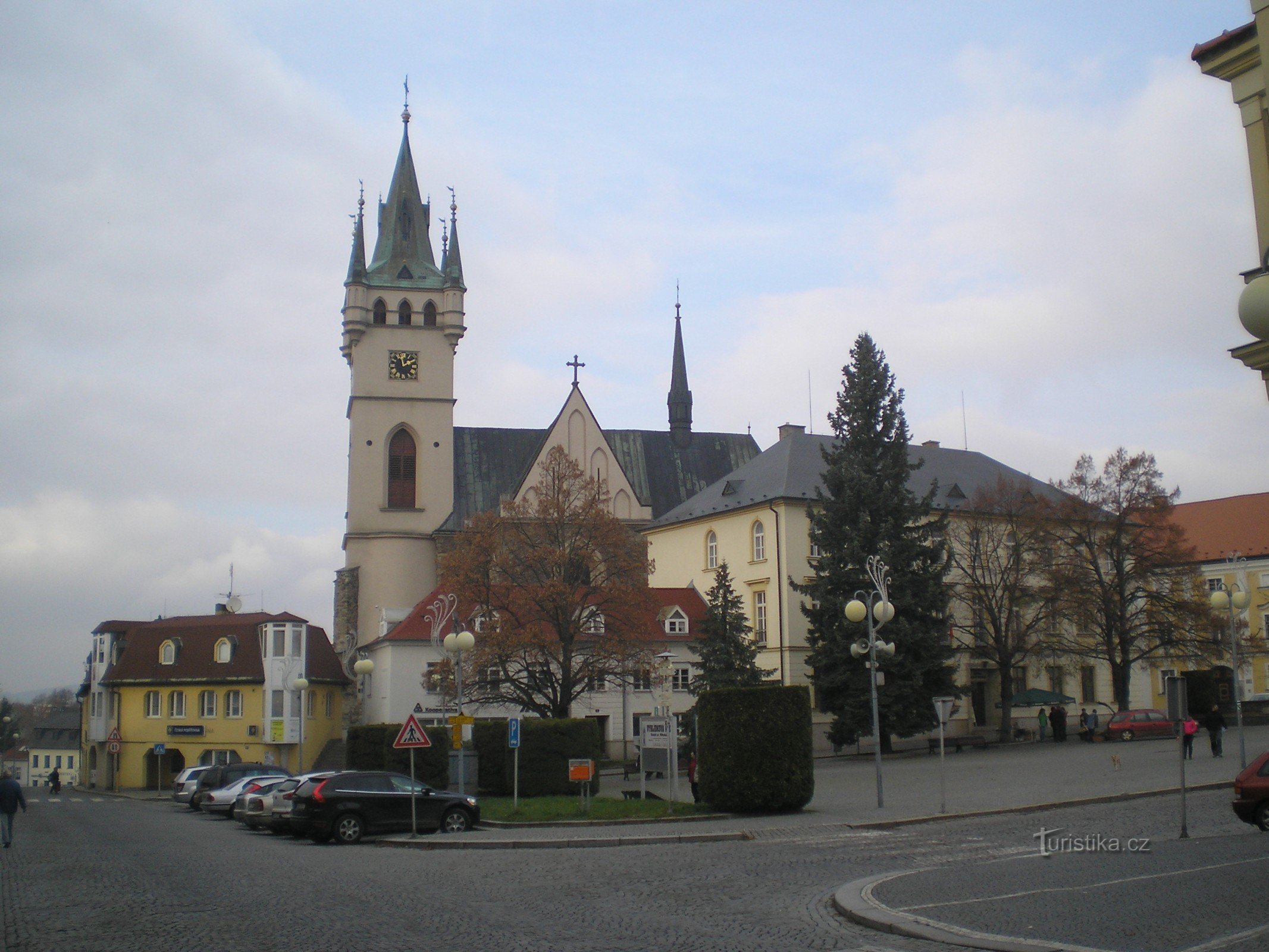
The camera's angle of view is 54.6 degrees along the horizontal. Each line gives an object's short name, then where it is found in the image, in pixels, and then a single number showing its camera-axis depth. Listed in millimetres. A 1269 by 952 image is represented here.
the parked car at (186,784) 38281
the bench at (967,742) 46812
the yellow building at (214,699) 55594
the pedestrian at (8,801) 21641
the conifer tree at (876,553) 43156
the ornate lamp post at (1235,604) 27641
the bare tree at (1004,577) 48844
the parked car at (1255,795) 17031
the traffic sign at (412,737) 22672
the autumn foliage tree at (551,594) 40656
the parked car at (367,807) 22328
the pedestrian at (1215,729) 32438
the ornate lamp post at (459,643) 26094
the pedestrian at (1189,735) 30125
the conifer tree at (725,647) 41906
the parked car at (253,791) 27969
